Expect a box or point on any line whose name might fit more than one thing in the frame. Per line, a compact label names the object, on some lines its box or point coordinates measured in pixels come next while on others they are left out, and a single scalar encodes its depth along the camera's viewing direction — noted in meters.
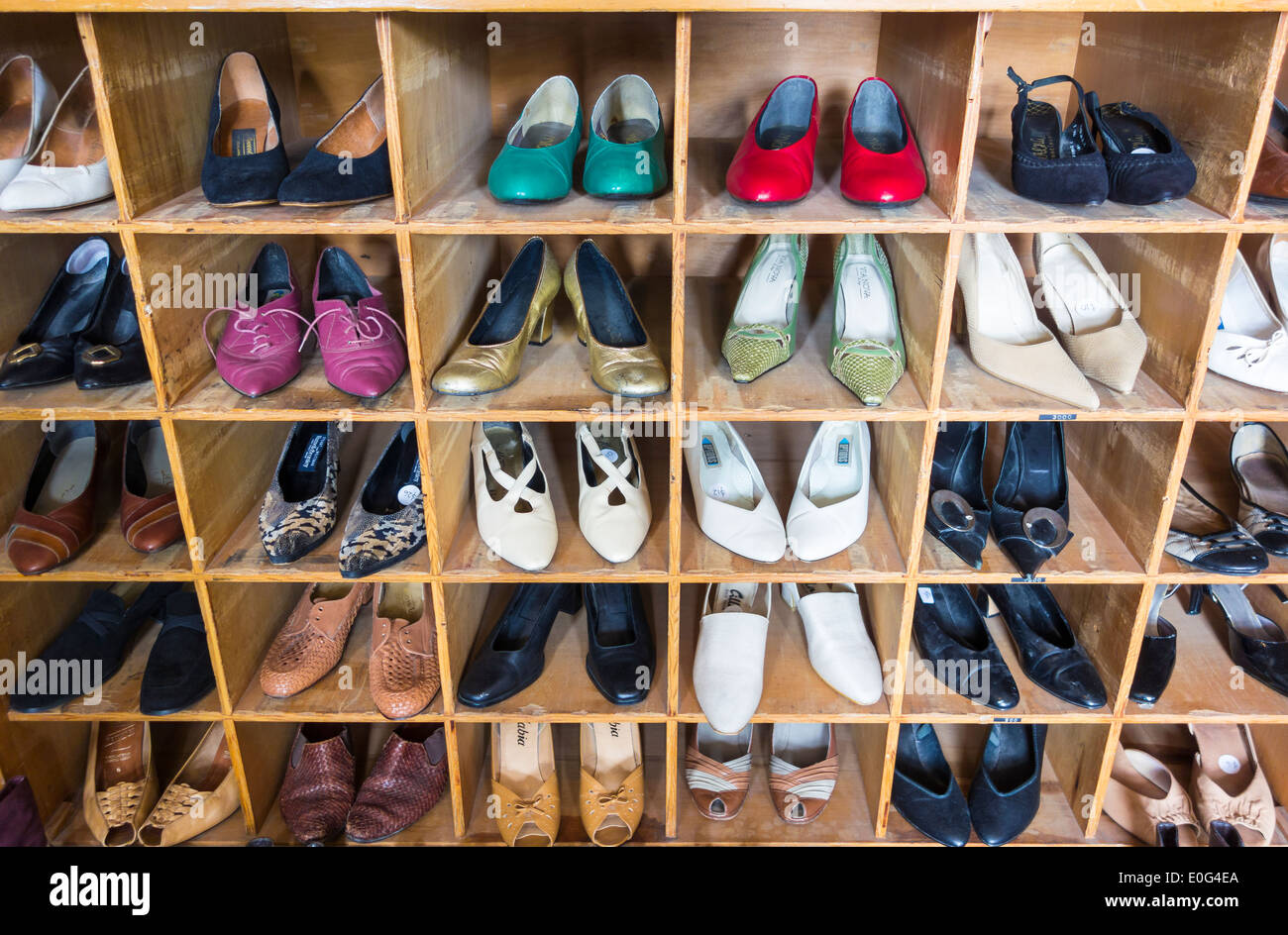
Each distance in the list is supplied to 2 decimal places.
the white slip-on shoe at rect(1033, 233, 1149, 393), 1.87
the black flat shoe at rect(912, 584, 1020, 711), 2.14
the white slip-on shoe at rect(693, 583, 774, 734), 2.07
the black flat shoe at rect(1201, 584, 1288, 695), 2.19
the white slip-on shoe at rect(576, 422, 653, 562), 2.02
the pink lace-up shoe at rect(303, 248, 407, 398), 1.84
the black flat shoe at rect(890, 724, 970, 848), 2.21
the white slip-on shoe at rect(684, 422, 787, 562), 2.03
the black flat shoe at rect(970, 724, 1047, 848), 2.21
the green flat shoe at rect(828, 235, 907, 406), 1.83
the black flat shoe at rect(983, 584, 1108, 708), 2.12
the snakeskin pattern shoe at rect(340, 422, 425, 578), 1.98
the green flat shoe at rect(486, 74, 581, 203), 1.71
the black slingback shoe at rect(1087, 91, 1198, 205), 1.67
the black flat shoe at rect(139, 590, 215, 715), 2.11
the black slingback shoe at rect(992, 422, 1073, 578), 2.04
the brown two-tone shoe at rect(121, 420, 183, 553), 2.03
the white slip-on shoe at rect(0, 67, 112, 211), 1.72
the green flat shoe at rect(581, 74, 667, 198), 1.73
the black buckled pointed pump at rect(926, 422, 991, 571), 2.05
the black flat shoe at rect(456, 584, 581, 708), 2.13
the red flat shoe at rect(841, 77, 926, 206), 1.69
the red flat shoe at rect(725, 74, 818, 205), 1.71
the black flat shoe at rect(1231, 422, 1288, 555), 2.06
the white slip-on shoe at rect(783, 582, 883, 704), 2.13
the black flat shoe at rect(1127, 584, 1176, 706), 2.14
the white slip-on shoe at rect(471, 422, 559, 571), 2.02
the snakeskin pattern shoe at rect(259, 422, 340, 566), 2.02
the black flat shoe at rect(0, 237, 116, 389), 1.91
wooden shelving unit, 1.67
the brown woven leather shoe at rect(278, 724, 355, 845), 2.24
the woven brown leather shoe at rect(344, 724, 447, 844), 2.21
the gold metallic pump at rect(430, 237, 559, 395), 1.85
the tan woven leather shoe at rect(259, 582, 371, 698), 2.16
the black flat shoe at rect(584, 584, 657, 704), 2.14
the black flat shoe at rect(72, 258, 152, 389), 1.89
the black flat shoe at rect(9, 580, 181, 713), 2.14
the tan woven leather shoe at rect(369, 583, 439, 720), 2.12
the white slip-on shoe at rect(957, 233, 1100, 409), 1.89
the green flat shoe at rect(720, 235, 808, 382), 1.91
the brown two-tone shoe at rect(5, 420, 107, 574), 1.98
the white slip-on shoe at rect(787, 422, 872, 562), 2.03
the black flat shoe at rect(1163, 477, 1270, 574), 1.95
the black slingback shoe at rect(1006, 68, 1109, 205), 1.68
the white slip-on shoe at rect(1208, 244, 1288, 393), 1.87
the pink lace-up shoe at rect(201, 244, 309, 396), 1.84
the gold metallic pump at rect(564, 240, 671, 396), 1.84
